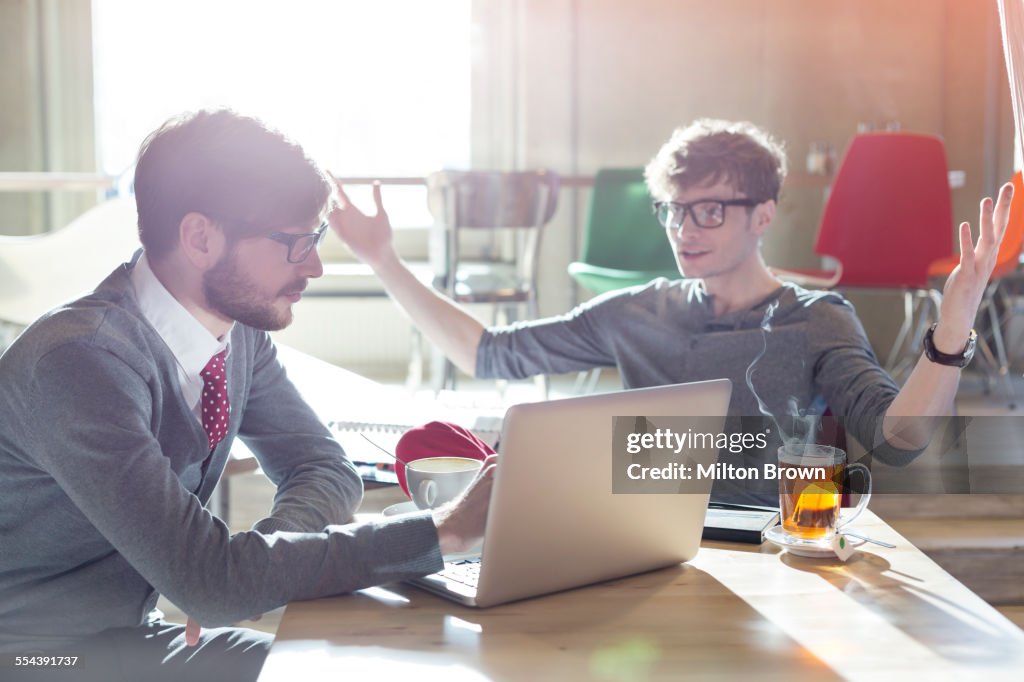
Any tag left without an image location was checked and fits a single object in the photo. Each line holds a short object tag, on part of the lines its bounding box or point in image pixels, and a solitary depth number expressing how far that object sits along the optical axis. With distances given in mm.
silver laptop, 1012
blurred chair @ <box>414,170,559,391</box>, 3988
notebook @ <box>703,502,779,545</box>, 1274
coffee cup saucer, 1289
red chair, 4281
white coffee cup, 1264
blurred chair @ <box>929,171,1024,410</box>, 3752
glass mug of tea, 1234
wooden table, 908
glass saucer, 1203
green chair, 4660
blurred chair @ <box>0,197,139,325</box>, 3713
